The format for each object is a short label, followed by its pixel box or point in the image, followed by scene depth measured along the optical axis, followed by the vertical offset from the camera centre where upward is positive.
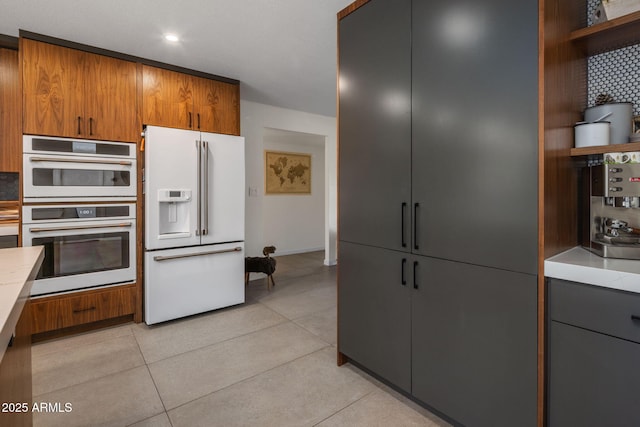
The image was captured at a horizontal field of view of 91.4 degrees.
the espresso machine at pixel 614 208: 1.28 +0.01
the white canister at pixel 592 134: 1.37 +0.35
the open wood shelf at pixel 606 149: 1.26 +0.26
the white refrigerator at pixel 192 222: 2.85 -0.11
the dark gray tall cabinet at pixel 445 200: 1.27 +0.05
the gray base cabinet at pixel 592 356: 1.06 -0.52
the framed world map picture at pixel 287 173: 6.10 +0.79
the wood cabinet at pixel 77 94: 2.50 +1.01
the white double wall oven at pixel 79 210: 2.51 +0.01
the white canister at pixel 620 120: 1.42 +0.42
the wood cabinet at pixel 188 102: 3.00 +1.13
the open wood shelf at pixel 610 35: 1.27 +0.78
